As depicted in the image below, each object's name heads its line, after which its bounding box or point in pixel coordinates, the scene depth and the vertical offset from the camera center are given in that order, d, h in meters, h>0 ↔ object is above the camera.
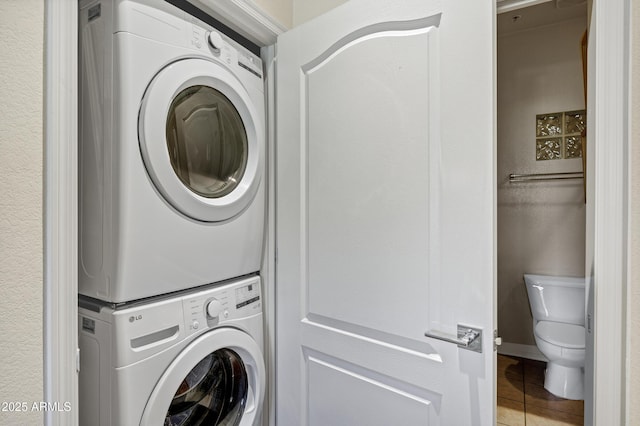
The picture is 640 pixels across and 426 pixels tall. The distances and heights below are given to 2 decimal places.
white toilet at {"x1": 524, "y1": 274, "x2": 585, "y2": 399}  2.08 -0.80
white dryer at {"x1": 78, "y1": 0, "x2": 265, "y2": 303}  0.91 +0.19
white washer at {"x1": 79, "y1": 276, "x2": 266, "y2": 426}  0.92 -0.46
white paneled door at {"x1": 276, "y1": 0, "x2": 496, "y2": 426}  0.90 +0.00
